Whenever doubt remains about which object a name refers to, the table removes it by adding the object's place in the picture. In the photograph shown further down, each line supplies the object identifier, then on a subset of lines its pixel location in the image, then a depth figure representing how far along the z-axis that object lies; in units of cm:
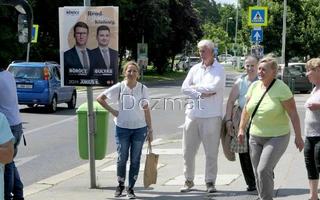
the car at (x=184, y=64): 8049
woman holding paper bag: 880
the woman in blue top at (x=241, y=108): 878
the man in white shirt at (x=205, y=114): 893
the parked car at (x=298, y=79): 3500
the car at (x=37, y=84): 2298
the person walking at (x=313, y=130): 770
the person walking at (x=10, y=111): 748
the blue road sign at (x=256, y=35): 2789
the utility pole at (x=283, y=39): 3913
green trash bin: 948
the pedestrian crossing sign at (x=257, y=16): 2731
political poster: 901
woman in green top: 739
